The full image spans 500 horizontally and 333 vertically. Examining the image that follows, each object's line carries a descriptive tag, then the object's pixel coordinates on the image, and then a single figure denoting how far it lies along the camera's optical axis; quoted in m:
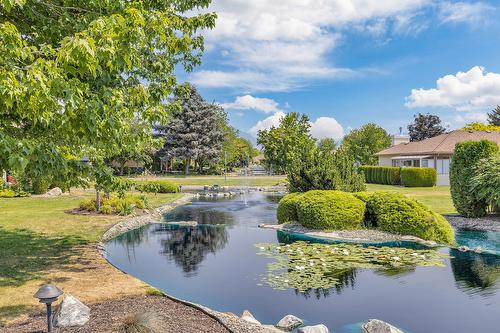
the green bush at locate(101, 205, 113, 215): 17.19
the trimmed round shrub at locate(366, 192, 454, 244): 12.67
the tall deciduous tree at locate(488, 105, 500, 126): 61.03
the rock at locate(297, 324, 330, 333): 5.81
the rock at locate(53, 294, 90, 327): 5.58
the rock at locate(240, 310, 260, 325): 6.17
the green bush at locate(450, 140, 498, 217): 16.11
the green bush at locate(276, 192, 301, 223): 15.26
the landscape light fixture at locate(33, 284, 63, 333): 5.08
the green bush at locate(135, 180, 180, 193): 29.42
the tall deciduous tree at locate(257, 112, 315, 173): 48.47
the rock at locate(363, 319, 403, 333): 5.87
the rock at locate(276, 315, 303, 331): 6.29
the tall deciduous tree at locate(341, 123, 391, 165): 54.66
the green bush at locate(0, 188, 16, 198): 22.62
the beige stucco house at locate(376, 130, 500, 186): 34.69
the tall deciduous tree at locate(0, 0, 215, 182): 4.24
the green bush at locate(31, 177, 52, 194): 23.54
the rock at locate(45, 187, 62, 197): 24.07
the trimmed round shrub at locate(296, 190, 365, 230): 13.59
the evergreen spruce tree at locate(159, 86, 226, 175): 53.00
